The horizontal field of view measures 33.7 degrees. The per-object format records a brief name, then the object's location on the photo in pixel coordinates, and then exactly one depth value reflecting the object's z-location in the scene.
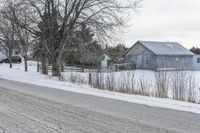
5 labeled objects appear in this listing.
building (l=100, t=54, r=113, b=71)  59.03
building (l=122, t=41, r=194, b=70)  54.81
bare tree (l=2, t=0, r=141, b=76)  27.48
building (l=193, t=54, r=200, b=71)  59.08
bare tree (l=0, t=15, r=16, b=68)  44.28
